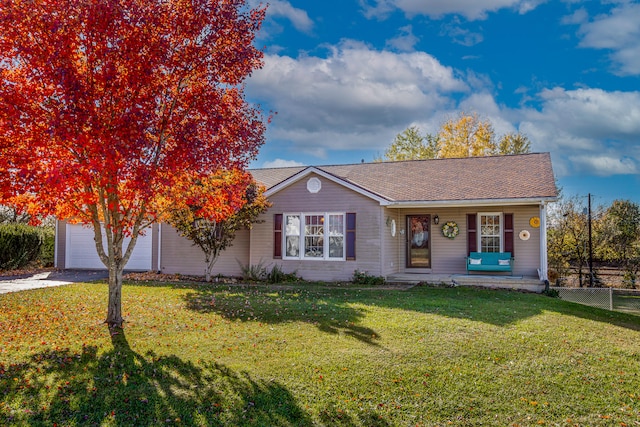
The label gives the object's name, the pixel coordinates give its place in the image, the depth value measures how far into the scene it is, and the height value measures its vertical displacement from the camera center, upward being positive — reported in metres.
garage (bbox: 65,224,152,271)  18.55 -0.37
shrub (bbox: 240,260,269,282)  15.33 -1.12
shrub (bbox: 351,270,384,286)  14.12 -1.23
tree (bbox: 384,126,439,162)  33.47 +7.01
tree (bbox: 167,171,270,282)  14.02 +0.49
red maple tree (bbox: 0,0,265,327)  6.61 +2.22
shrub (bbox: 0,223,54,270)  17.42 -0.22
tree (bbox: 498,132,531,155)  30.06 +6.30
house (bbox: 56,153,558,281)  14.33 +0.45
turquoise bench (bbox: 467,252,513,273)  14.18 -0.69
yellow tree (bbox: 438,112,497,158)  30.31 +6.91
